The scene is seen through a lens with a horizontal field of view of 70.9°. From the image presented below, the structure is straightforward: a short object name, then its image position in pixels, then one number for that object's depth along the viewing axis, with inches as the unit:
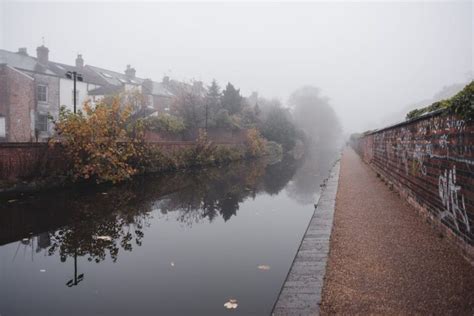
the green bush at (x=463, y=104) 154.1
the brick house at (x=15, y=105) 1035.3
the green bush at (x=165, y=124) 908.6
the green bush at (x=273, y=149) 1379.4
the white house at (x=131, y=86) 1416.8
